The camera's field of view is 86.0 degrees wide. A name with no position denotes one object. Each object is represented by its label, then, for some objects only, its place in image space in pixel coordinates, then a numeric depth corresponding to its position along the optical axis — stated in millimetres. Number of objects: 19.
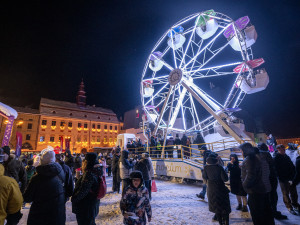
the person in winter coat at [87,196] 2927
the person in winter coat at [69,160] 7686
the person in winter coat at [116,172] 7707
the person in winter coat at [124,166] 6457
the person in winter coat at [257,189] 3122
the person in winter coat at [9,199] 2111
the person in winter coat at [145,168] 6215
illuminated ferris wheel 11438
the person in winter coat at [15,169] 4648
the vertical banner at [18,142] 12398
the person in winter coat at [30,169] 6688
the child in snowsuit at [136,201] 2677
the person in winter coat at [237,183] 4820
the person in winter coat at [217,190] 3646
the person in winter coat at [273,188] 4180
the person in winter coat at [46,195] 2467
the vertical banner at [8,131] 11605
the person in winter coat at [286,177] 4707
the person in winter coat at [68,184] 3012
